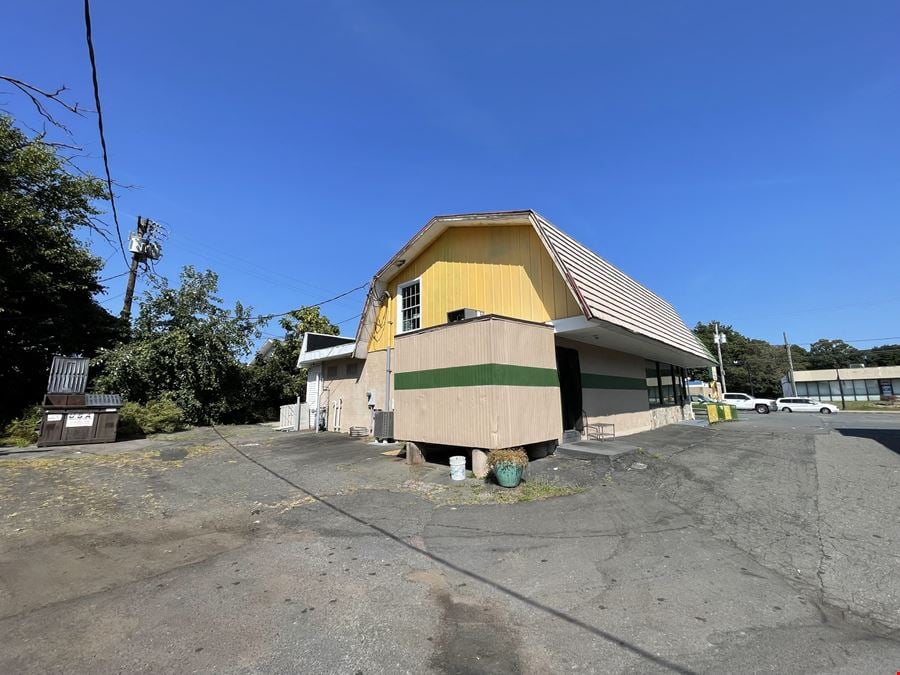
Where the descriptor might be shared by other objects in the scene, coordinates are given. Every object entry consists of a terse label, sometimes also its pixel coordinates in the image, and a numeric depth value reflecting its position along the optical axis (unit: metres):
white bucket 8.39
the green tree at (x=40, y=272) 16.20
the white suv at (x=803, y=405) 34.88
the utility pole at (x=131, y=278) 20.62
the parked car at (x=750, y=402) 36.97
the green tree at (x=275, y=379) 24.33
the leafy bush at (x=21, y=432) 13.96
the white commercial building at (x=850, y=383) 49.34
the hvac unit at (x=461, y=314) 10.84
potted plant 7.73
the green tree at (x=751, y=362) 61.25
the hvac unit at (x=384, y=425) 13.41
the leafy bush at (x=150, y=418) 16.31
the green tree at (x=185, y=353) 18.16
